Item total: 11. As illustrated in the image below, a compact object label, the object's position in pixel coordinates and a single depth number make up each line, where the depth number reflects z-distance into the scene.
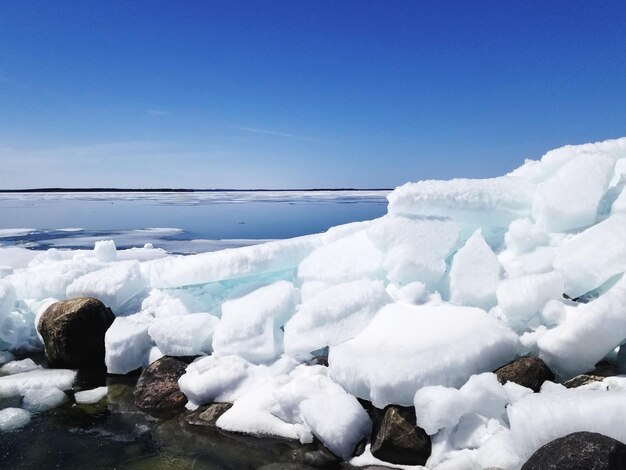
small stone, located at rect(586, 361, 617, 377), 3.52
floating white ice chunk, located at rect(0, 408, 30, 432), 4.18
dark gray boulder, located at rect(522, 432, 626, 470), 2.41
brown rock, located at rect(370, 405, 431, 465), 3.30
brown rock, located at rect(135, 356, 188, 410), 4.52
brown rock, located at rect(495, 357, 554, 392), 3.50
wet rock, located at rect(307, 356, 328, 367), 4.46
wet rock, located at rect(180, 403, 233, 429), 4.14
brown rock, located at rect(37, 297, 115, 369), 5.34
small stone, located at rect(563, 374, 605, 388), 3.43
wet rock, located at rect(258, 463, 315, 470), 3.42
